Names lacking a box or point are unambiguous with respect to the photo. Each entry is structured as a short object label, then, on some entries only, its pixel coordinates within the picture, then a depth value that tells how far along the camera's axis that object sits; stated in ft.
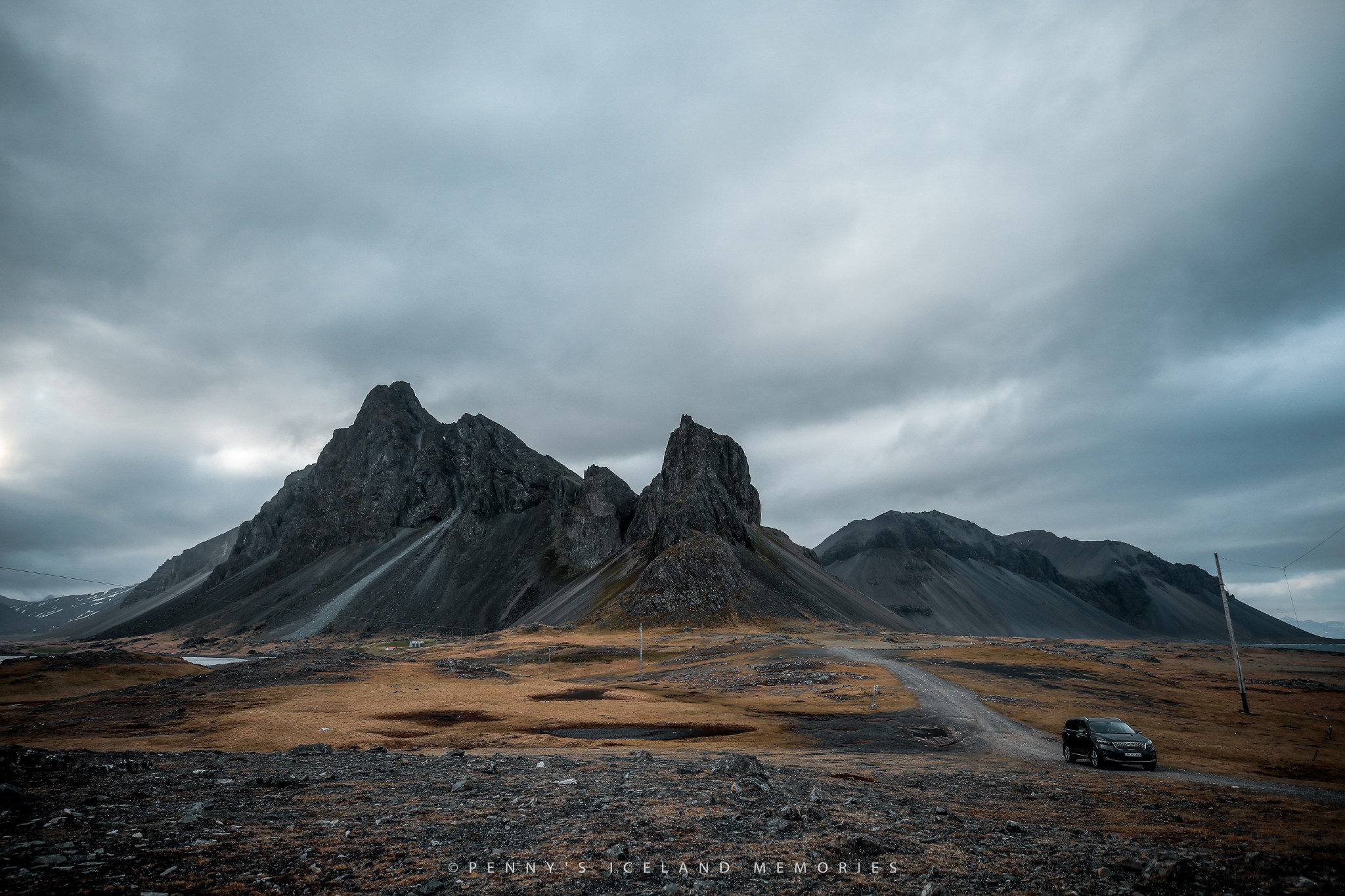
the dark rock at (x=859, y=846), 45.29
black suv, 90.22
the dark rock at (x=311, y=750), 100.01
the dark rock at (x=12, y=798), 49.78
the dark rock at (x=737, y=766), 75.56
